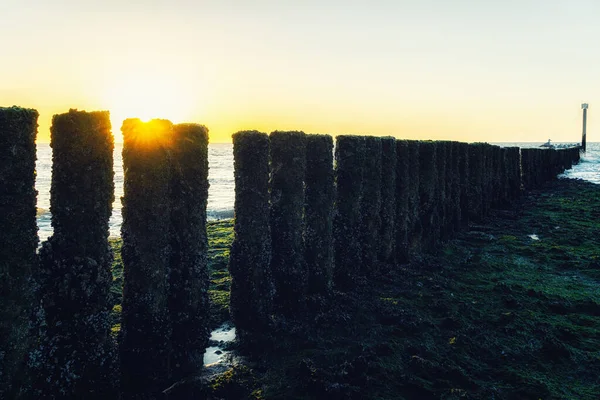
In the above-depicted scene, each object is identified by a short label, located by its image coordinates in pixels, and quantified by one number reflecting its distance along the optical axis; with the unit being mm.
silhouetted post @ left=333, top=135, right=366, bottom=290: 7427
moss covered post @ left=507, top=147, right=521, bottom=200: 21219
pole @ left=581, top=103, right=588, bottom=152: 72375
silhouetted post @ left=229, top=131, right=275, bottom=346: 5672
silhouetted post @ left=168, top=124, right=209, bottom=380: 4871
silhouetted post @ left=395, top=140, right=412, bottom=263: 9180
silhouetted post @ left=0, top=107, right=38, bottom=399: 3477
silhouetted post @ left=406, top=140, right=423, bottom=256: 9727
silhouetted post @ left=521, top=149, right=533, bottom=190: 25266
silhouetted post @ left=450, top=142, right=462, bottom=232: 12578
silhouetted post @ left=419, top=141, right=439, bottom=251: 10398
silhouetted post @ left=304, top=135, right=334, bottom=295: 6758
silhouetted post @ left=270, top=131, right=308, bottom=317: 6207
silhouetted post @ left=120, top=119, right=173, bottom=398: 4453
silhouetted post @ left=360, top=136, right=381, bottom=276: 7949
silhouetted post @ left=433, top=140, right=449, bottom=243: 11039
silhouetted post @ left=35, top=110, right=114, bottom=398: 3869
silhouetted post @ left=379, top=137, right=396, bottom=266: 8539
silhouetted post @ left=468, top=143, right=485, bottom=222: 14633
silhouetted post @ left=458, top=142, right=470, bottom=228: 13492
